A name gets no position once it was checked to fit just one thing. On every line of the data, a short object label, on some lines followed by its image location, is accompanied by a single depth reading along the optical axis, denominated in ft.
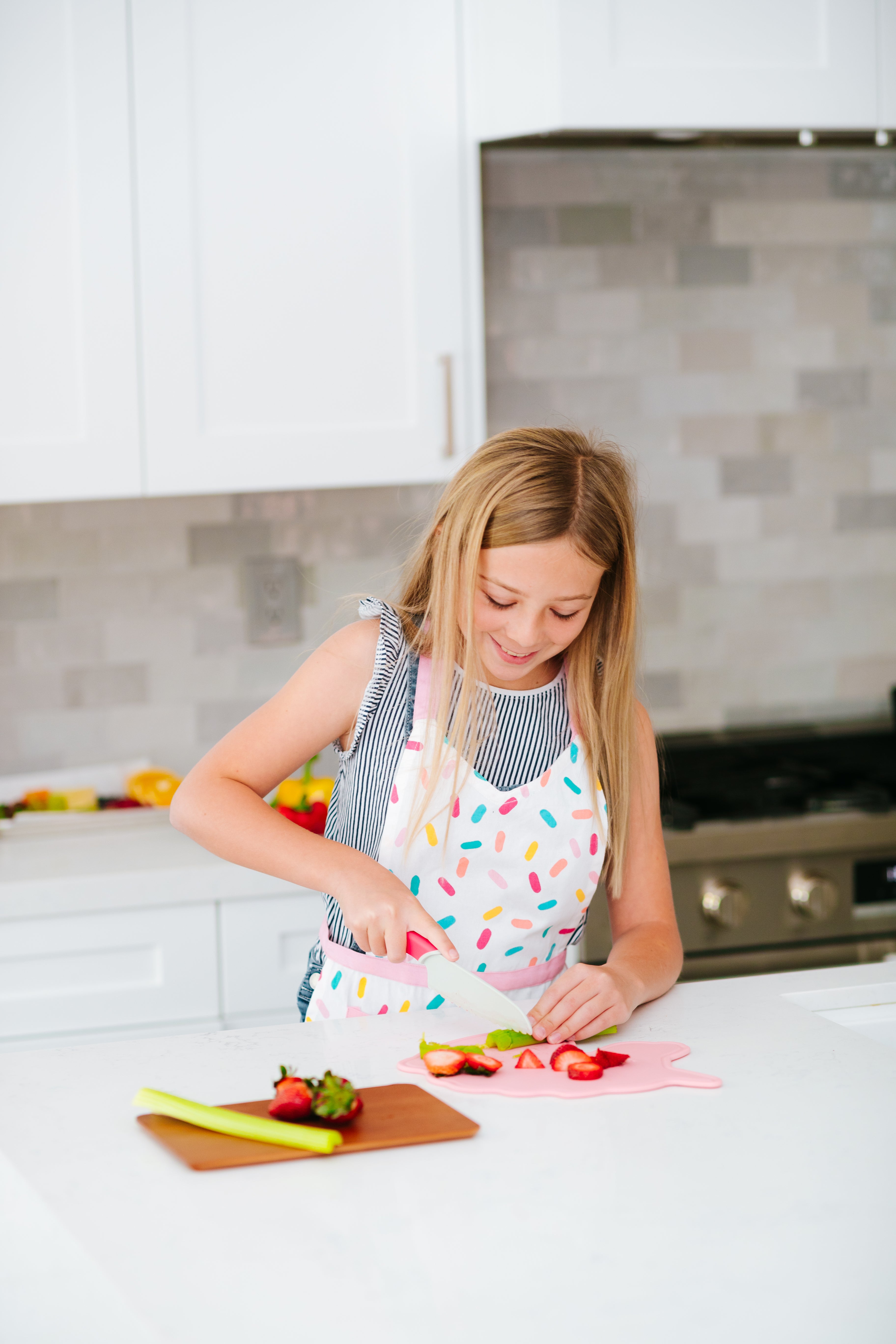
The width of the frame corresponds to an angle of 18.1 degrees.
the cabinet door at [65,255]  10.54
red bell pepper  10.70
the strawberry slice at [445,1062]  8.20
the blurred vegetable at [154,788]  11.12
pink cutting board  8.03
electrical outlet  11.75
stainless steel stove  10.82
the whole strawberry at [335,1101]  7.29
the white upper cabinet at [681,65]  10.56
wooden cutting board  7.05
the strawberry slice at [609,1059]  8.31
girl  8.82
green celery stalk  7.08
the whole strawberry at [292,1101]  7.34
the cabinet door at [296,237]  10.66
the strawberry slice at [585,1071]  8.15
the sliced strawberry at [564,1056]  8.30
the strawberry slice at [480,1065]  8.25
